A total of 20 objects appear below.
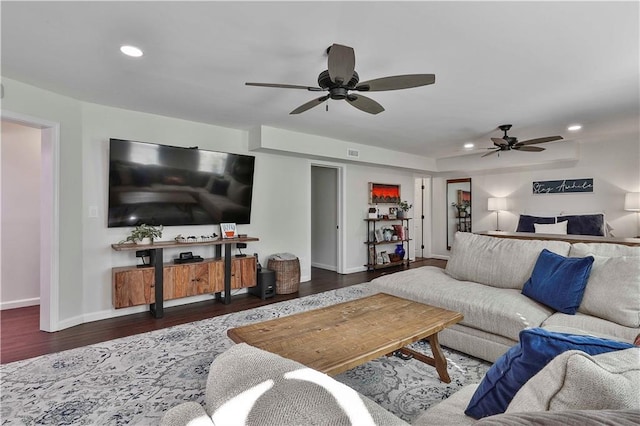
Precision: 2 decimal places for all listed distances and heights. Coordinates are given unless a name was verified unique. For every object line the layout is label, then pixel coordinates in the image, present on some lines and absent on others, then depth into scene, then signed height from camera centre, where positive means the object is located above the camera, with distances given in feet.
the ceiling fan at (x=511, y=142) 15.06 +3.33
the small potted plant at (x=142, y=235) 12.46 -0.80
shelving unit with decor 21.74 -1.95
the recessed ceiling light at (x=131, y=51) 7.82 +3.97
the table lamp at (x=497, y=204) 22.47 +0.64
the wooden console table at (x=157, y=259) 11.93 -1.69
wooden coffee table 5.66 -2.39
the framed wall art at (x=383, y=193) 22.12 +1.43
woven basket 15.76 -2.92
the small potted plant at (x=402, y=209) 23.53 +0.33
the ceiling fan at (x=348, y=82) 6.83 +3.13
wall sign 19.38 +1.70
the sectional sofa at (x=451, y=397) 2.09 -1.27
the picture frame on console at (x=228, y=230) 14.88 -0.75
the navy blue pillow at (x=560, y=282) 7.88 -1.72
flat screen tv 12.28 +1.19
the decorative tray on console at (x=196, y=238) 13.64 -1.07
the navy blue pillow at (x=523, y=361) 2.95 -1.42
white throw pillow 18.20 -0.82
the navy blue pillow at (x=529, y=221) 19.75 -0.47
